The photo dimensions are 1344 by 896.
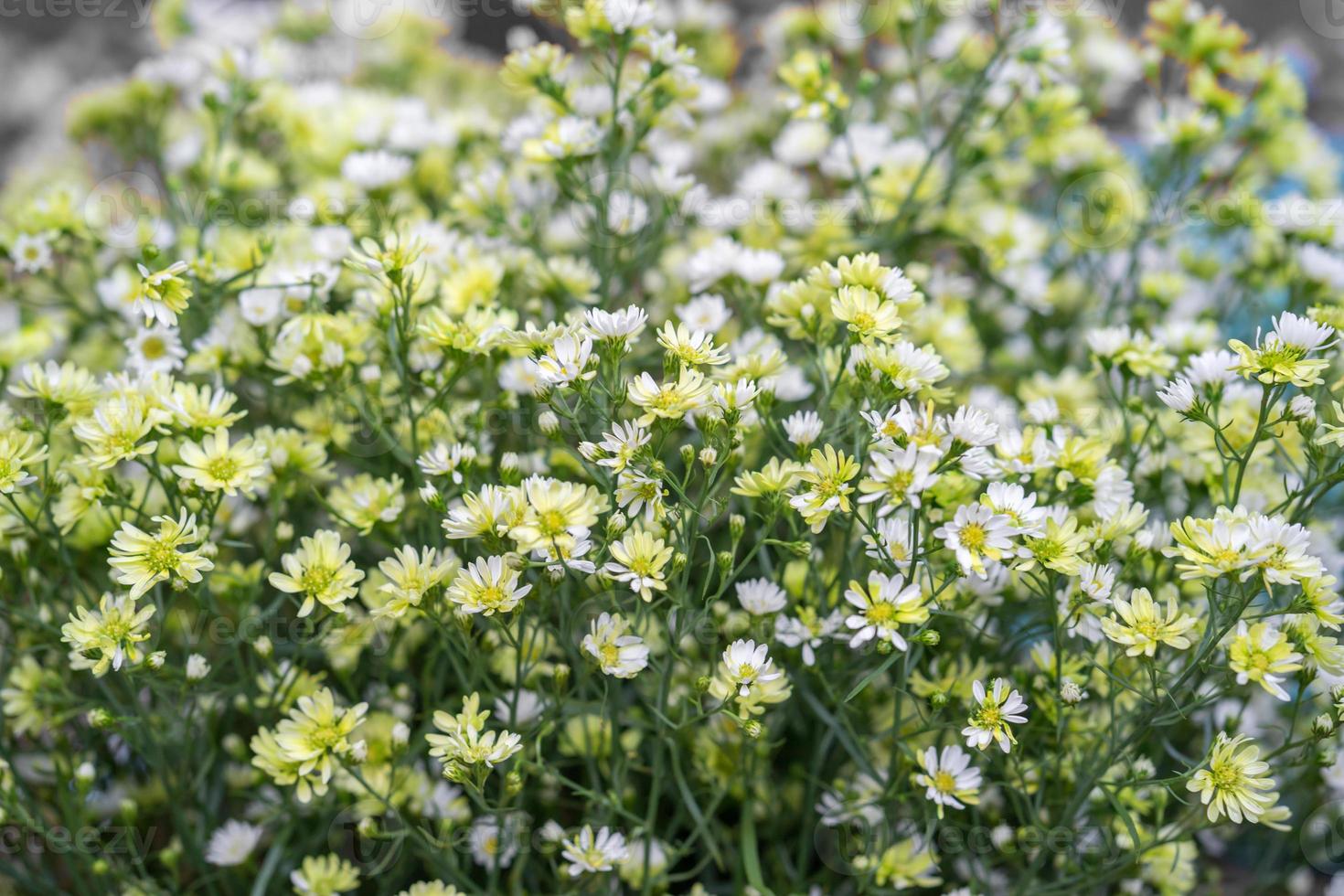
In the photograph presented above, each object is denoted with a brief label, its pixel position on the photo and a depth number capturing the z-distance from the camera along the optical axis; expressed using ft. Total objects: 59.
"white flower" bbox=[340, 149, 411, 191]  2.55
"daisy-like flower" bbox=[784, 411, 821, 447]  2.21
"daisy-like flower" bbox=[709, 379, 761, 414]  2.17
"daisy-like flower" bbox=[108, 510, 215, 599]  2.18
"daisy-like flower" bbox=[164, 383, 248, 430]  2.23
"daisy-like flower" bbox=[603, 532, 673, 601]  2.15
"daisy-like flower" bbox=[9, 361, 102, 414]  2.26
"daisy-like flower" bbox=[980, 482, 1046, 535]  2.16
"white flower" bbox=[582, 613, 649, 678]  2.15
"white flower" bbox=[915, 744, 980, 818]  2.20
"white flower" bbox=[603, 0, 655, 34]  2.38
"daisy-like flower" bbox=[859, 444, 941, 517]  2.11
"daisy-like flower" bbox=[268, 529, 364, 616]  2.19
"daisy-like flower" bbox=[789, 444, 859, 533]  2.14
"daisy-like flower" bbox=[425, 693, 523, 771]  2.15
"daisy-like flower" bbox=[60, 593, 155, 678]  2.18
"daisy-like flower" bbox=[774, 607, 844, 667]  2.22
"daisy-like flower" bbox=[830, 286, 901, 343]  2.20
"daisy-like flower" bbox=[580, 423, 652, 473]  2.14
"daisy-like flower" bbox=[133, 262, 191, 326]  2.22
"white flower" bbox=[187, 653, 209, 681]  2.22
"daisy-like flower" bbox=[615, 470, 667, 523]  2.15
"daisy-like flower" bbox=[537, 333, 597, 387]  2.15
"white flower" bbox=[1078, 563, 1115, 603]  2.17
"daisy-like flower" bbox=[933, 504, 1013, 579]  2.12
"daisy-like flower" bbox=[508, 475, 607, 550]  2.13
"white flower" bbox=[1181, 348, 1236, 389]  2.25
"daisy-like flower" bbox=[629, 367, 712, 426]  2.15
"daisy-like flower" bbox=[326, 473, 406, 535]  2.25
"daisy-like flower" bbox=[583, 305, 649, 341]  2.18
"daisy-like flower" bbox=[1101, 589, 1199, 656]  2.15
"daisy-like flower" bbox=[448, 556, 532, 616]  2.14
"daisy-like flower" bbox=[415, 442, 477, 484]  2.21
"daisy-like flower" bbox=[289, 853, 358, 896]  2.25
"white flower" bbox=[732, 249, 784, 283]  2.39
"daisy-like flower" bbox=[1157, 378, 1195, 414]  2.20
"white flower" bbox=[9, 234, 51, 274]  2.44
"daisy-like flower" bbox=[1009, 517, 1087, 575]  2.16
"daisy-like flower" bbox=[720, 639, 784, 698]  2.17
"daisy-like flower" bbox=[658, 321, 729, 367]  2.18
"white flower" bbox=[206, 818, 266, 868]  2.30
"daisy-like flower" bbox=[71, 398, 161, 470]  2.21
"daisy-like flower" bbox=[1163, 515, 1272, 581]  2.11
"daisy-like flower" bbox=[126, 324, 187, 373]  2.31
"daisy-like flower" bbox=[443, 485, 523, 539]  2.14
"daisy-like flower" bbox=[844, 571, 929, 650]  2.14
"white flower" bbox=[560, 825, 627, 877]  2.20
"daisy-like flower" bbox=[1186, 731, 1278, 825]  2.15
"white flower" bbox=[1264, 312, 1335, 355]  2.18
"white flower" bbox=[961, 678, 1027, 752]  2.15
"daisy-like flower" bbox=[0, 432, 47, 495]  2.20
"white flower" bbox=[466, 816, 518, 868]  2.26
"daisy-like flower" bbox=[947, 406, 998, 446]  2.14
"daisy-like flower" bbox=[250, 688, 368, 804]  2.19
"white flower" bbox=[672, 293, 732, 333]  2.35
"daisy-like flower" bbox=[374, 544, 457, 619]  2.17
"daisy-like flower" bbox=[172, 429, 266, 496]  2.22
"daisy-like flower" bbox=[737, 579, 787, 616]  2.23
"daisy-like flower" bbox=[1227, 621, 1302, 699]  2.15
